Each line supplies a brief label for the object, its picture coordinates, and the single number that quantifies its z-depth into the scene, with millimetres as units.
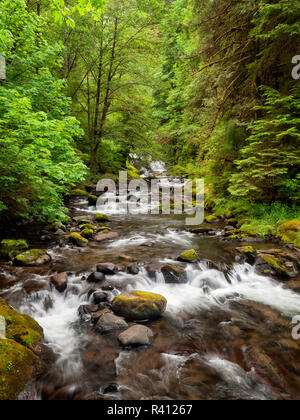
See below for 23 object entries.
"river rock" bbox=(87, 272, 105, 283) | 4512
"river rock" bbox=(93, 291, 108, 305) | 3934
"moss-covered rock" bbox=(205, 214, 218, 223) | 9425
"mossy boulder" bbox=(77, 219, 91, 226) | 8298
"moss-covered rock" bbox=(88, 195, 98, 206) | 12008
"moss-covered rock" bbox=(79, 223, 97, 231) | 7705
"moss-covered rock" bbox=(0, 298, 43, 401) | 2031
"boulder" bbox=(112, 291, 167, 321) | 3498
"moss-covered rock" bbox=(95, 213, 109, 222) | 9398
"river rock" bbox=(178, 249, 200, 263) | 5524
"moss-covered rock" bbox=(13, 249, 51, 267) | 4895
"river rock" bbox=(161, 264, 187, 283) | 4832
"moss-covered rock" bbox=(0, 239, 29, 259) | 5195
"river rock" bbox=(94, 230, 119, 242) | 7106
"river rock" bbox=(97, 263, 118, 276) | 4852
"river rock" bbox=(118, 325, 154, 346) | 3027
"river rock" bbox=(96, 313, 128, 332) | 3316
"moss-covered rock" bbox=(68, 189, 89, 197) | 12702
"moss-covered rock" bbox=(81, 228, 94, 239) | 7170
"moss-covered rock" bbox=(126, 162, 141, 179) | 19430
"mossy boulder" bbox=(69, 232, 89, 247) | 6535
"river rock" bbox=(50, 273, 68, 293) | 4188
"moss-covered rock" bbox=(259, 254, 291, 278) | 4984
